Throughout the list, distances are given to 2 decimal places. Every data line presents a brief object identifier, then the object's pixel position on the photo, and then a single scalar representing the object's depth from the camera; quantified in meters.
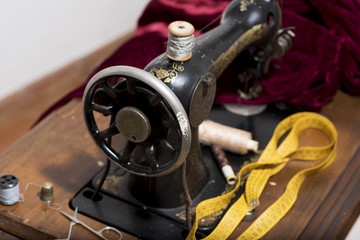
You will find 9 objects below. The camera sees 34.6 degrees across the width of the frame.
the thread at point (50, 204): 1.26
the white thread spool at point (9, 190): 1.23
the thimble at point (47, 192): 1.26
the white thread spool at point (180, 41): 1.09
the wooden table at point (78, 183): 1.24
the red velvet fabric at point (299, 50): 1.65
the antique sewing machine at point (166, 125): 1.08
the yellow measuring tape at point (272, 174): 1.24
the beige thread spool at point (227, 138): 1.43
